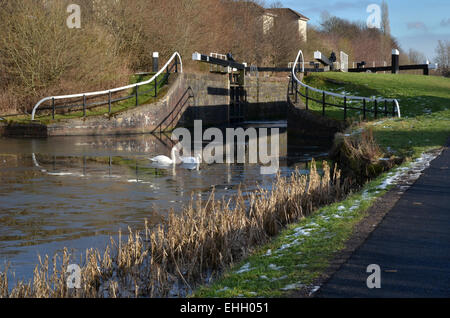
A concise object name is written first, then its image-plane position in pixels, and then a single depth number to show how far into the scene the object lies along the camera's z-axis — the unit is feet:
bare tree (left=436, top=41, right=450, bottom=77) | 285.19
